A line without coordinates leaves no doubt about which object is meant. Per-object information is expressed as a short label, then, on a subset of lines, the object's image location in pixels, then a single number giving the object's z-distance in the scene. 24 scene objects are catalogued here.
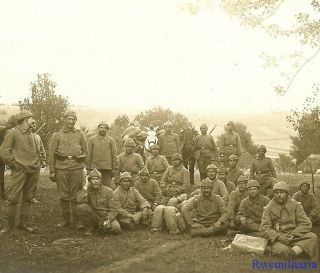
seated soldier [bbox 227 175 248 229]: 9.24
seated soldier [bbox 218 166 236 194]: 10.71
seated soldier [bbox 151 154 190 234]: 10.26
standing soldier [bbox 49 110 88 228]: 9.16
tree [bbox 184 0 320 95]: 10.22
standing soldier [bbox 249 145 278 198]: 11.73
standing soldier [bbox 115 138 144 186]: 10.93
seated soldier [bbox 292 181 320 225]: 9.57
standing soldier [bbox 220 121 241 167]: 13.80
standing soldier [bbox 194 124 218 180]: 14.06
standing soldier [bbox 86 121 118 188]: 10.16
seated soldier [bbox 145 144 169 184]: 11.48
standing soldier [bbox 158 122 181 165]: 13.31
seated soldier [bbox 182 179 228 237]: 8.84
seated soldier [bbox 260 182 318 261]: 7.04
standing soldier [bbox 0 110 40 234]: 8.27
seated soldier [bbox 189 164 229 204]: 9.84
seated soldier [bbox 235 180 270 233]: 8.77
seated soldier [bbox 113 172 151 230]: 9.25
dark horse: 14.83
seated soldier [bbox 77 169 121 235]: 8.65
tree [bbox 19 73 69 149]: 25.45
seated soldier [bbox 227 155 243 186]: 11.41
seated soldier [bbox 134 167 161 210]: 10.23
